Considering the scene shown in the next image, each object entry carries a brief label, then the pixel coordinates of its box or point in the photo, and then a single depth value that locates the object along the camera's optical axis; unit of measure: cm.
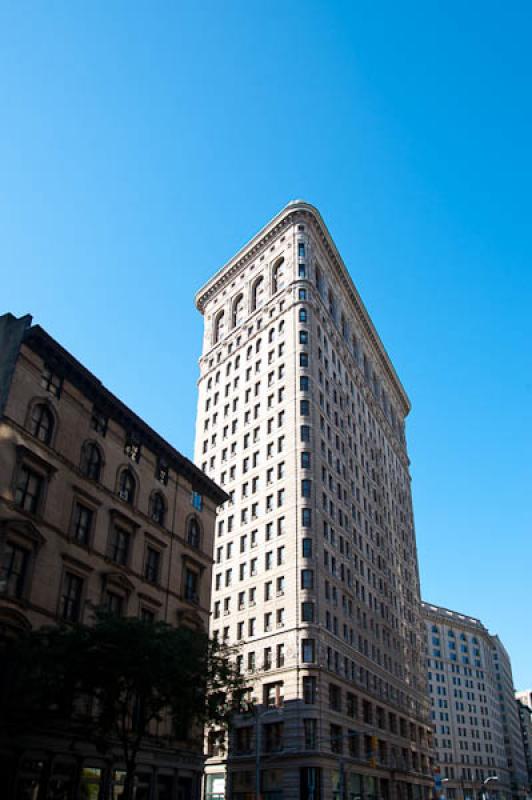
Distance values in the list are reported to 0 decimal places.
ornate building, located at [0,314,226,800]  3356
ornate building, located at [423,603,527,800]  14075
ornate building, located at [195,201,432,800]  6231
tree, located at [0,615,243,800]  2981
